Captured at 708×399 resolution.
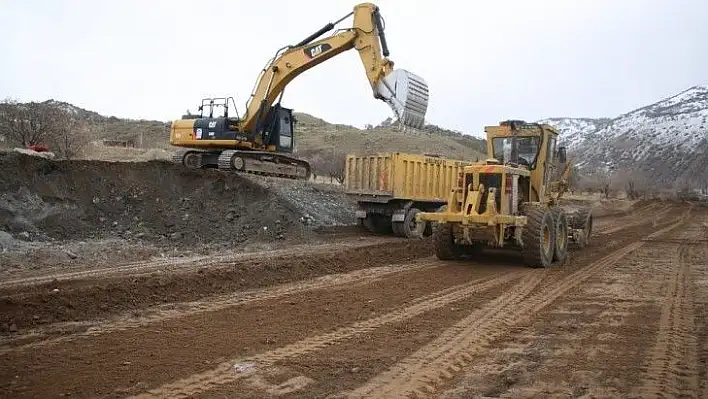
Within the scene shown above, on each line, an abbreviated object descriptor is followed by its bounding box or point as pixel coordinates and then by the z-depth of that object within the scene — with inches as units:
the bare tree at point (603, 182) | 2574.3
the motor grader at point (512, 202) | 458.3
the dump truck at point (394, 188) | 658.2
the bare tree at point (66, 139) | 1061.8
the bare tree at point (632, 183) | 2763.3
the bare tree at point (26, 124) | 1024.2
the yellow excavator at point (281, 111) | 643.5
